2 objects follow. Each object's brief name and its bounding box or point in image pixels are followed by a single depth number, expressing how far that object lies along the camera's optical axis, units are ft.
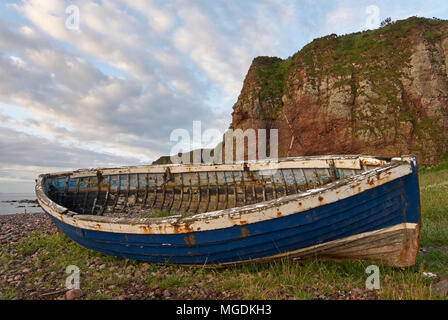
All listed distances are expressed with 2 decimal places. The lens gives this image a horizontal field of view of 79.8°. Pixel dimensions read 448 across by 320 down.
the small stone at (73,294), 12.60
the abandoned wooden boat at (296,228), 12.55
